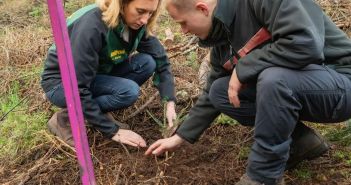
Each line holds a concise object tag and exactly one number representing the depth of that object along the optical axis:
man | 1.82
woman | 2.52
